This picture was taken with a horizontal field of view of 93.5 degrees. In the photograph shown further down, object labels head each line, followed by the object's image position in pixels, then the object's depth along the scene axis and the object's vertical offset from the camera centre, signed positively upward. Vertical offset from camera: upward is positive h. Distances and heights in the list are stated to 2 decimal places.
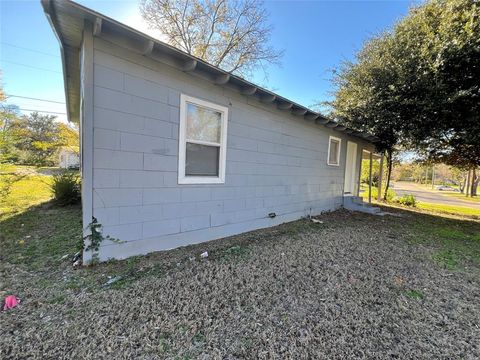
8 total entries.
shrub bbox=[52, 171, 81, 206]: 6.83 -0.89
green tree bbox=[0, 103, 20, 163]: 5.20 +0.58
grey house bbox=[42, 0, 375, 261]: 2.96 +0.45
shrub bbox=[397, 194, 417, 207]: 12.18 -1.31
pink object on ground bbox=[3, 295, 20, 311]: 2.15 -1.40
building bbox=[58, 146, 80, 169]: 21.45 +0.27
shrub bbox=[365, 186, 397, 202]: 13.61 -1.22
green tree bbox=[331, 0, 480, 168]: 6.24 +3.07
